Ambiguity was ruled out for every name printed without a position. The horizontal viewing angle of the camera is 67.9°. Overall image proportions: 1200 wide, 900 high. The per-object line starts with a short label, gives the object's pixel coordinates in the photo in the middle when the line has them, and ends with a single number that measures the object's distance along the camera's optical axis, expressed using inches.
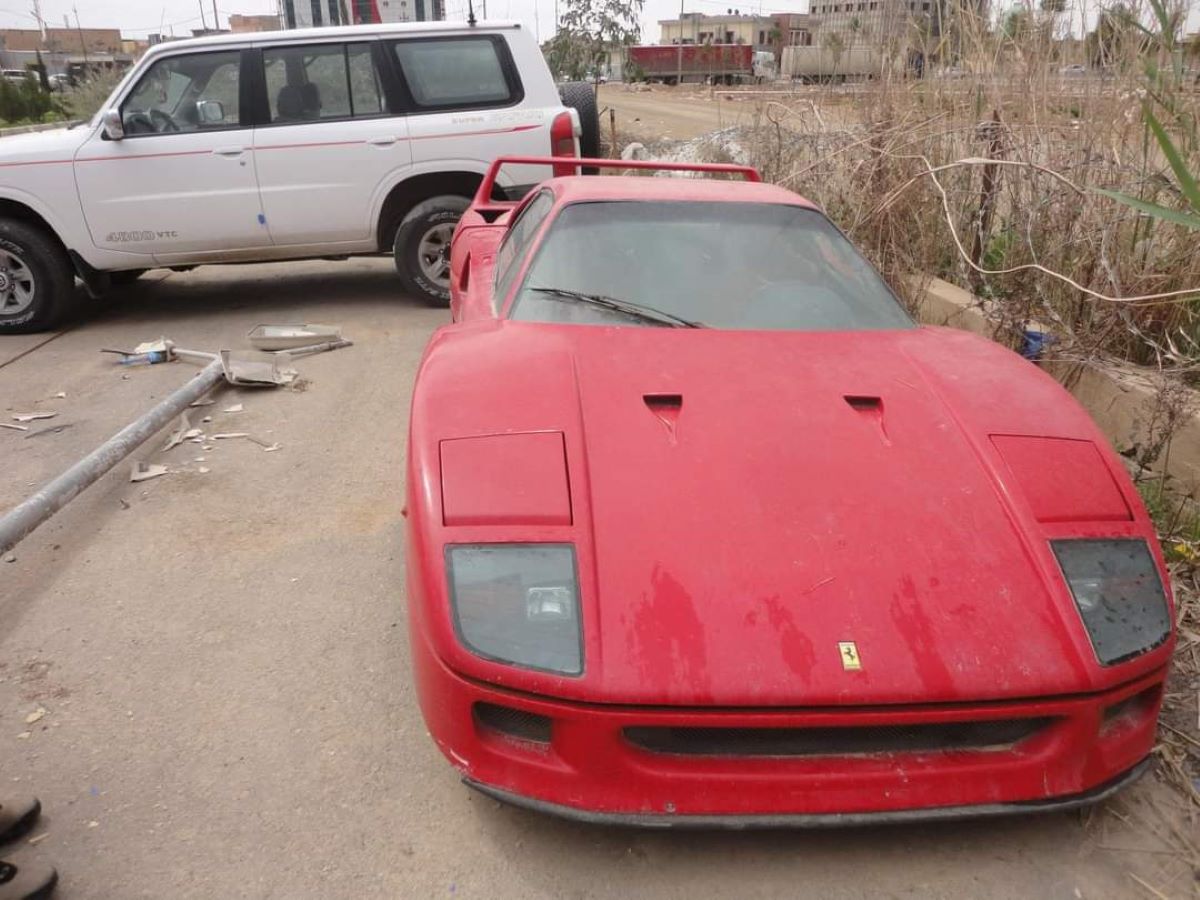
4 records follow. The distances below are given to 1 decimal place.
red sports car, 66.7
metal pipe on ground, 115.7
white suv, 227.0
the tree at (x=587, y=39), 497.0
